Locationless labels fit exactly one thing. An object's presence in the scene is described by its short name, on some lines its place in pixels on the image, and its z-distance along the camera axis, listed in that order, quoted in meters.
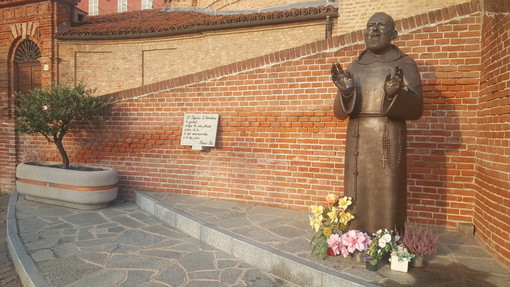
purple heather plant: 3.13
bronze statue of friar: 3.18
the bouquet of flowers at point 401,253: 3.08
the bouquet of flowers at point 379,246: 3.07
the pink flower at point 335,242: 3.32
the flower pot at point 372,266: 3.13
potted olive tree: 5.84
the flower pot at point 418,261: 3.19
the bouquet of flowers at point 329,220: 3.34
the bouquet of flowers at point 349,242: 3.18
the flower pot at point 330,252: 3.49
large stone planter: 5.80
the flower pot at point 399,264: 3.10
